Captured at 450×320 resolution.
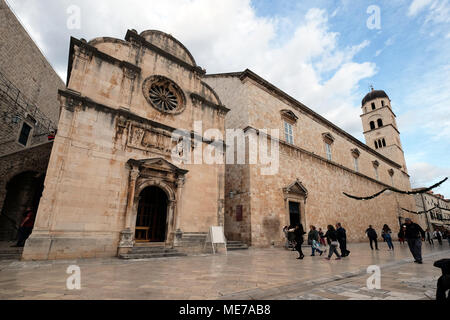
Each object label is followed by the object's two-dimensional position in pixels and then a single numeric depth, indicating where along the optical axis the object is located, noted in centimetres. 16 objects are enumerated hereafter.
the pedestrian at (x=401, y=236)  1927
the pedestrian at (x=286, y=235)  1291
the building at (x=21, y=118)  1081
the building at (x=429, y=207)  3803
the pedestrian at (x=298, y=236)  844
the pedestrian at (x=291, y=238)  1248
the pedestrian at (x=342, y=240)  902
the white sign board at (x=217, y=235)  976
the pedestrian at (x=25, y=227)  834
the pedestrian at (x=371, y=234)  1228
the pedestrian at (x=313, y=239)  956
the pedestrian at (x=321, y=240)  1411
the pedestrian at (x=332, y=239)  821
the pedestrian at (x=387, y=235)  1309
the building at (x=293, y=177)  1366
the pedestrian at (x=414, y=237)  710
